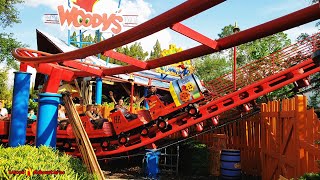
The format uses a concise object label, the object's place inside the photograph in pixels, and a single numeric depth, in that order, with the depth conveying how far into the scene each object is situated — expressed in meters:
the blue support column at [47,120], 4.50
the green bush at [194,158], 6.39
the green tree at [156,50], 39.96
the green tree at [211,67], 38.60
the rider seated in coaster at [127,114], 6.50
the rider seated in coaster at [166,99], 6.42
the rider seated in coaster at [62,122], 6.56
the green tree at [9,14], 17.25
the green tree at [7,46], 16.80
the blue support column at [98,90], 12.34
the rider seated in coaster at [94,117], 6.40
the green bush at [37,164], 2.34
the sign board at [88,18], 13.79
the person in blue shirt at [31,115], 8.15
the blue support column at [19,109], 4.71
